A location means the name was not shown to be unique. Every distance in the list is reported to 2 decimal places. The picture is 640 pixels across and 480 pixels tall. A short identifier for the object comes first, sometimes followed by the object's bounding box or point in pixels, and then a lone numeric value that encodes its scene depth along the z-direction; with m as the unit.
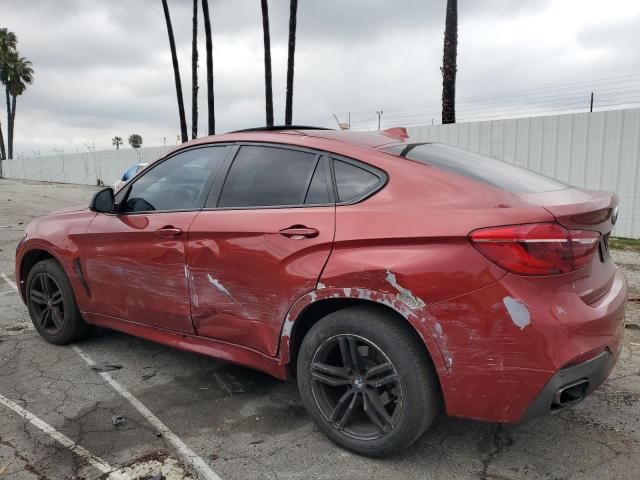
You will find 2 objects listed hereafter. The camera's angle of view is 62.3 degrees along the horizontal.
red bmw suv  2.21
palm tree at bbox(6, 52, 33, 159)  49.28
